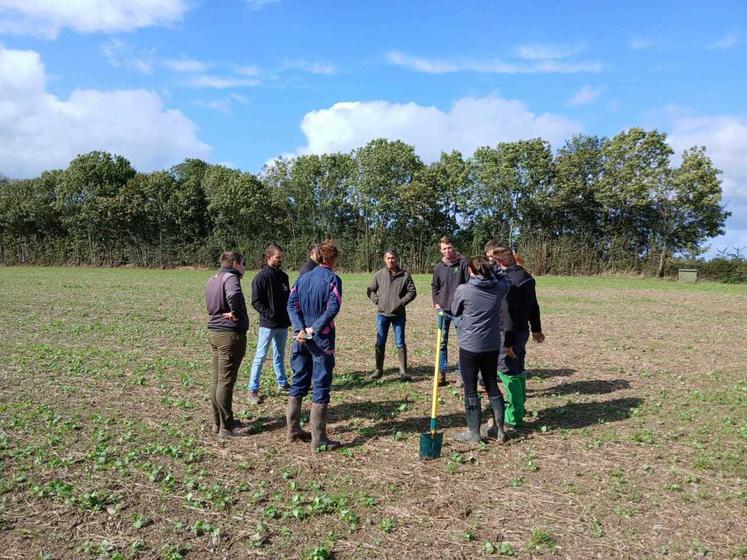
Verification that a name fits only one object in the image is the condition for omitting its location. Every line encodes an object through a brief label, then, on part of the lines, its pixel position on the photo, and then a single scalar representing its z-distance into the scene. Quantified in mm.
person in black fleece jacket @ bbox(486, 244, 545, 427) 6695
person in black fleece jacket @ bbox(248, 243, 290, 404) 7648
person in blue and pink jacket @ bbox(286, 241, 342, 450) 5840
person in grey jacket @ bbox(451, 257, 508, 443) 6055
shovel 5742
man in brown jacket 8898
